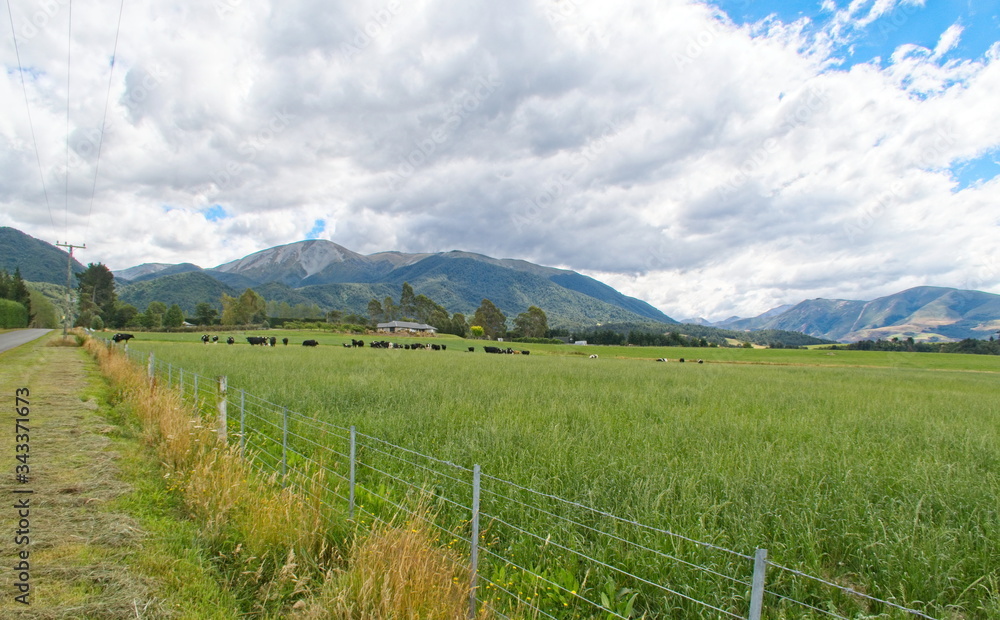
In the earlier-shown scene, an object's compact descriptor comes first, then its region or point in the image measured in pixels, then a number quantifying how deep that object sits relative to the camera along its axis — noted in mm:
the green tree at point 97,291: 113750
